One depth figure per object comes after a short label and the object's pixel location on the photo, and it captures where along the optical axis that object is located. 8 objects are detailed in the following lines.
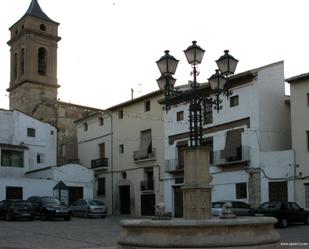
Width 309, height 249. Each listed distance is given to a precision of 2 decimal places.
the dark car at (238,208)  29.12
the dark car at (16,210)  31.44
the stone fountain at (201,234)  10.34
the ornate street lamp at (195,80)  14.01
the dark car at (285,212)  27.02
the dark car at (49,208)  32.53
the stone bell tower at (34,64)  53.38
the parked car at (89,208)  36.19
